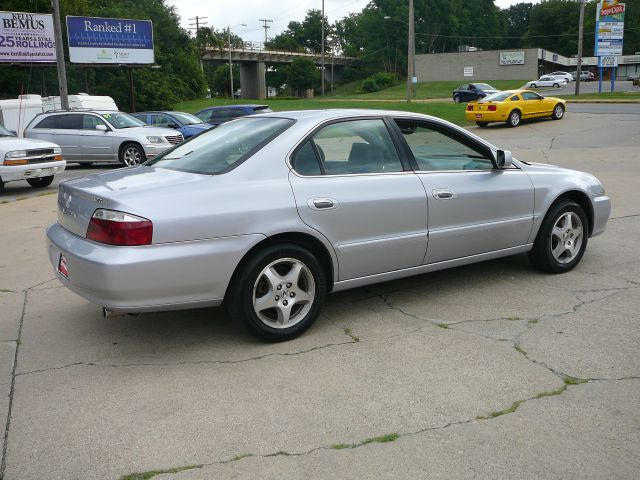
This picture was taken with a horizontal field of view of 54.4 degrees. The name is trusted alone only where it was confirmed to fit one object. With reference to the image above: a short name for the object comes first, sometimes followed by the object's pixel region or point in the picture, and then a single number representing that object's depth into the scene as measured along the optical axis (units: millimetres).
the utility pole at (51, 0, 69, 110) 21609
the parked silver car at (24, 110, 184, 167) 16828
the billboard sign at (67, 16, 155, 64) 33750
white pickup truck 12086
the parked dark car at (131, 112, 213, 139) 20906
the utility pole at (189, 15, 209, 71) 84838
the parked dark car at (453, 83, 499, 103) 44438
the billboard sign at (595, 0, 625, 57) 37750
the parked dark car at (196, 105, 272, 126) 23156
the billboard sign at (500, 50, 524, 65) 80312
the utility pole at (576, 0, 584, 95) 37119
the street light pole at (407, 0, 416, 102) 42188
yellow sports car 25484
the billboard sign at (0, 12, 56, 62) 29688
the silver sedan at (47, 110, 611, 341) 3855
